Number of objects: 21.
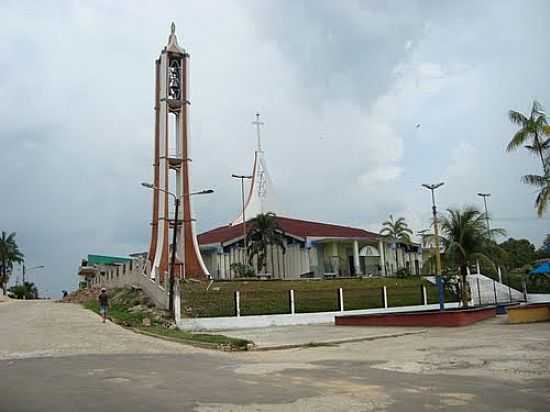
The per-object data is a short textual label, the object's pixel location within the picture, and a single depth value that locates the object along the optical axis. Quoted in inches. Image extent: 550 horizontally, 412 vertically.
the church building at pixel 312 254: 1845.5
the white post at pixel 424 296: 1222.6
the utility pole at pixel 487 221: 1111.0
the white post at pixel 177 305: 943.7
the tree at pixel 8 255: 2938.0
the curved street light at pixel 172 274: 954.7
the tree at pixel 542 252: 2060.0
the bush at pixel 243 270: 1654.8
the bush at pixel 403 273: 1685.8
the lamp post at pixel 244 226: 1801.2
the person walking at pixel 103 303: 928.3
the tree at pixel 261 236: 1743.4
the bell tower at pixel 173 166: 1608.0
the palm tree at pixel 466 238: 1103.6
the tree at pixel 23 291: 3115.2
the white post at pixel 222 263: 1870.1
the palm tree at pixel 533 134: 880.9
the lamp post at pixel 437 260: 1112.9
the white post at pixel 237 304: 990.4
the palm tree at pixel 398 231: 1961.1
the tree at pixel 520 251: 2557.6
